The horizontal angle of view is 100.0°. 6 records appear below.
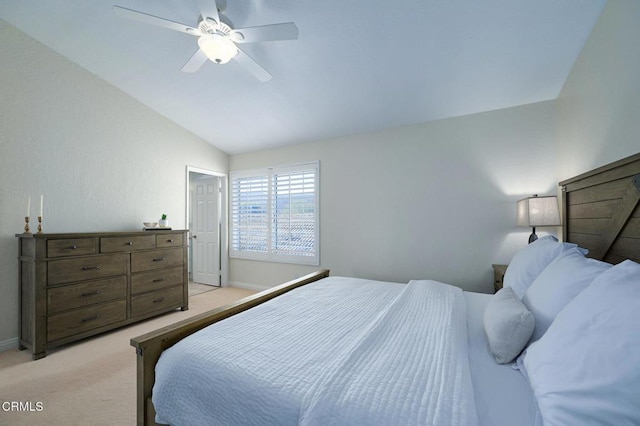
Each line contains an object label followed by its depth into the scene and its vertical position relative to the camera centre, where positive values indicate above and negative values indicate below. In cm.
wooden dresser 244 -72
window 410 +0
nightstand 264 -60
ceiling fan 176 +128
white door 488 -31
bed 74 -57
